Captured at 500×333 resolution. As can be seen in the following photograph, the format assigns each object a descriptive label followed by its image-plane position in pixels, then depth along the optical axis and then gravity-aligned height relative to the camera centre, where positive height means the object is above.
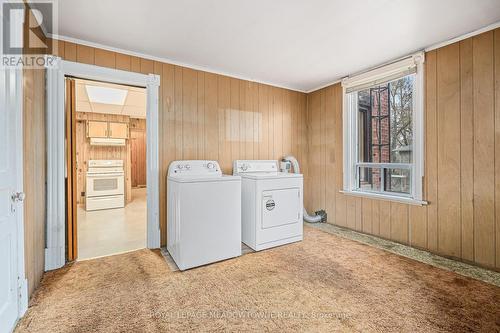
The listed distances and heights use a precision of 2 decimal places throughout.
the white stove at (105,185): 5.00 -0.40
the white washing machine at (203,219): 2.28 -0.55
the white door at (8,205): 1.34 -0.23
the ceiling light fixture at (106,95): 3.99 +1.35
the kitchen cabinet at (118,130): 5.62 +0.90
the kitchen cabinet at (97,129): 5.43 +0.91
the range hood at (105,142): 5.48 +0.61
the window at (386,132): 2.73 +0.46
